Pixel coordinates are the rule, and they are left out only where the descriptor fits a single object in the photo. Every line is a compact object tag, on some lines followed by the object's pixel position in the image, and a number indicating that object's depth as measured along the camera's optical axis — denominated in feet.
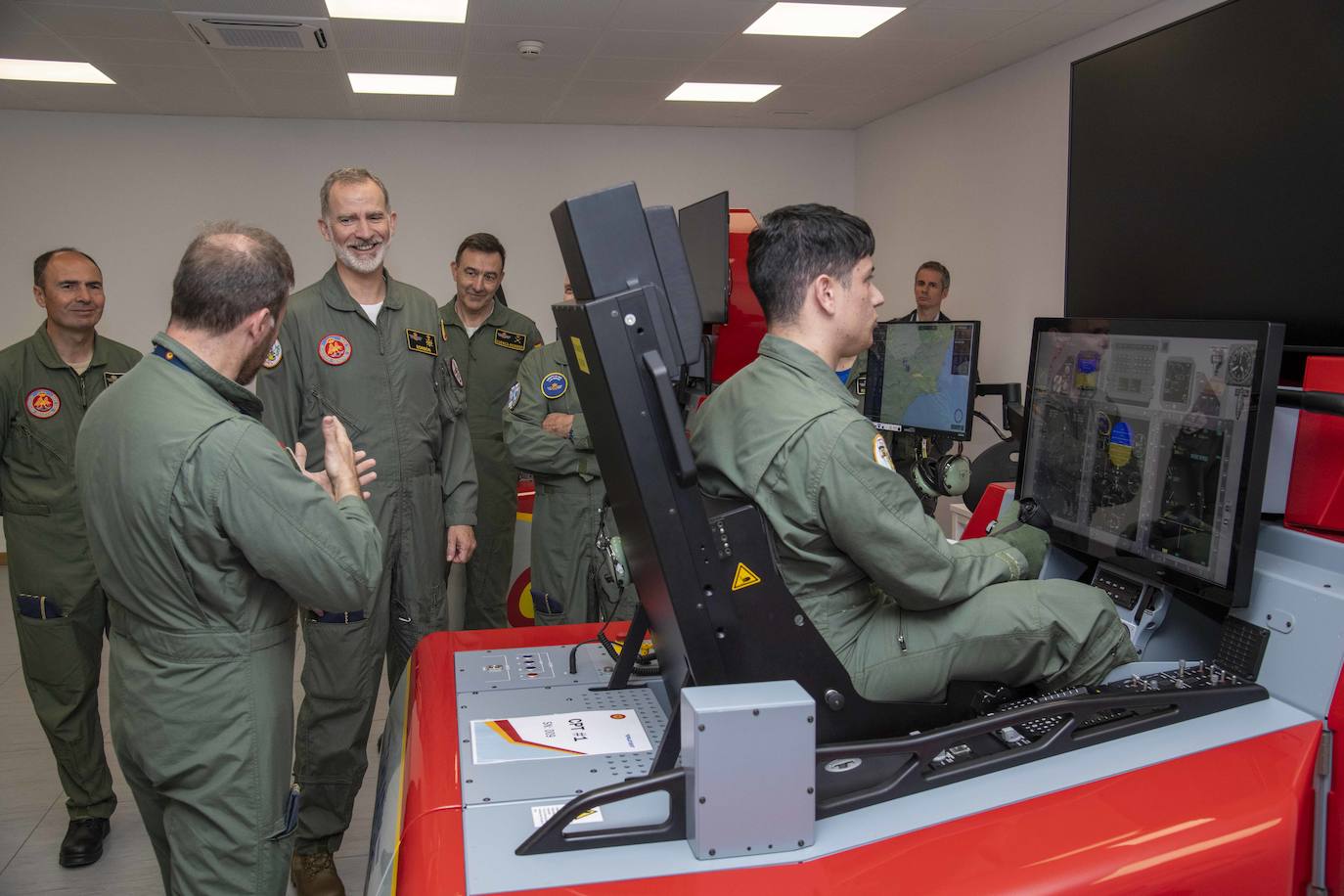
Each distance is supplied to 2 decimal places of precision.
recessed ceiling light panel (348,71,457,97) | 22.62
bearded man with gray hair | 8.30
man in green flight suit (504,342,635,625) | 11.51
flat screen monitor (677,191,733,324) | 8.23
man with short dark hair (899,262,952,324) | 23.09
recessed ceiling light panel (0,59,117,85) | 20.93
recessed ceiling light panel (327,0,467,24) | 17.52
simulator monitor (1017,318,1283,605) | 5.44
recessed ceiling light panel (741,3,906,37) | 18.15
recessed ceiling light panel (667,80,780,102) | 24.21
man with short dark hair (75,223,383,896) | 5.30
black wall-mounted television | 5.91
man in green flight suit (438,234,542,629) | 14.83
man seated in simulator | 5.33
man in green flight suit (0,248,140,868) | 9.60
